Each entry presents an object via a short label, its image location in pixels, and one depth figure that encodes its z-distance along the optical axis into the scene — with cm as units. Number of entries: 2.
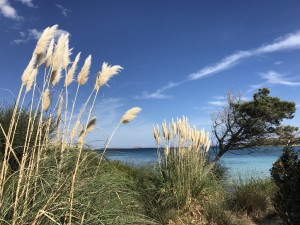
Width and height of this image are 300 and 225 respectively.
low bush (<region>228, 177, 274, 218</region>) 448
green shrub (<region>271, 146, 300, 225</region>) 338
